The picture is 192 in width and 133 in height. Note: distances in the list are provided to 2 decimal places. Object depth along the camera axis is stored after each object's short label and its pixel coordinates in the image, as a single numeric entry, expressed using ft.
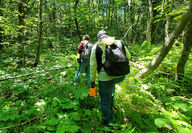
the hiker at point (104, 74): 6.40
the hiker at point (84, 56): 11.73
